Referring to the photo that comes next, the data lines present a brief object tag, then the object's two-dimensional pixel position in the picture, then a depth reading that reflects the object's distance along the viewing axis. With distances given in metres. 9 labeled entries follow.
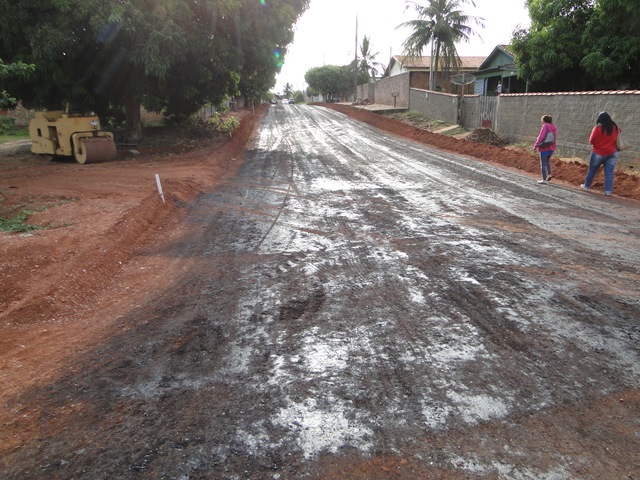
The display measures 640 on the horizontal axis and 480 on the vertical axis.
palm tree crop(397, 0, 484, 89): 32.72
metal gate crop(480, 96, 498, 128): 19.30
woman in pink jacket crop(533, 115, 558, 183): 11.08
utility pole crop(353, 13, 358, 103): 55.75
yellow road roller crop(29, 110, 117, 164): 14.93
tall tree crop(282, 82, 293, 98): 140.62
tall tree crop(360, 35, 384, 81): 65.56
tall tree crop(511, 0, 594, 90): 20.09
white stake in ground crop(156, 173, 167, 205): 9.57
